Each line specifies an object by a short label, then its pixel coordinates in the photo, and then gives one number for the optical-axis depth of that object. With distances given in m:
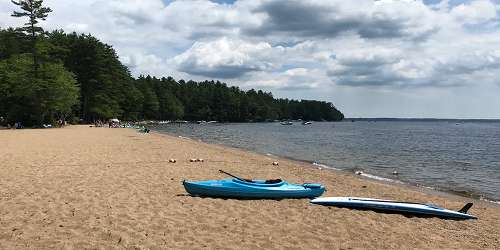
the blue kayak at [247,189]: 12.47
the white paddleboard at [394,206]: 11.97
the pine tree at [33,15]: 54.97
